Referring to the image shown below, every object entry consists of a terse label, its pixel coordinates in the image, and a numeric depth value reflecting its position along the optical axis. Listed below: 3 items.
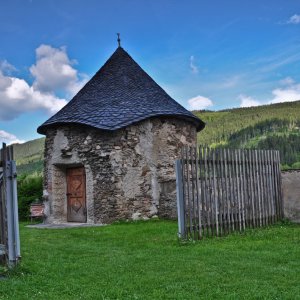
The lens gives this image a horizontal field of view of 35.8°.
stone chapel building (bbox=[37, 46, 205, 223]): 14.88
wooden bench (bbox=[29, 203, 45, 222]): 17.46
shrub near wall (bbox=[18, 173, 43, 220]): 19.53
